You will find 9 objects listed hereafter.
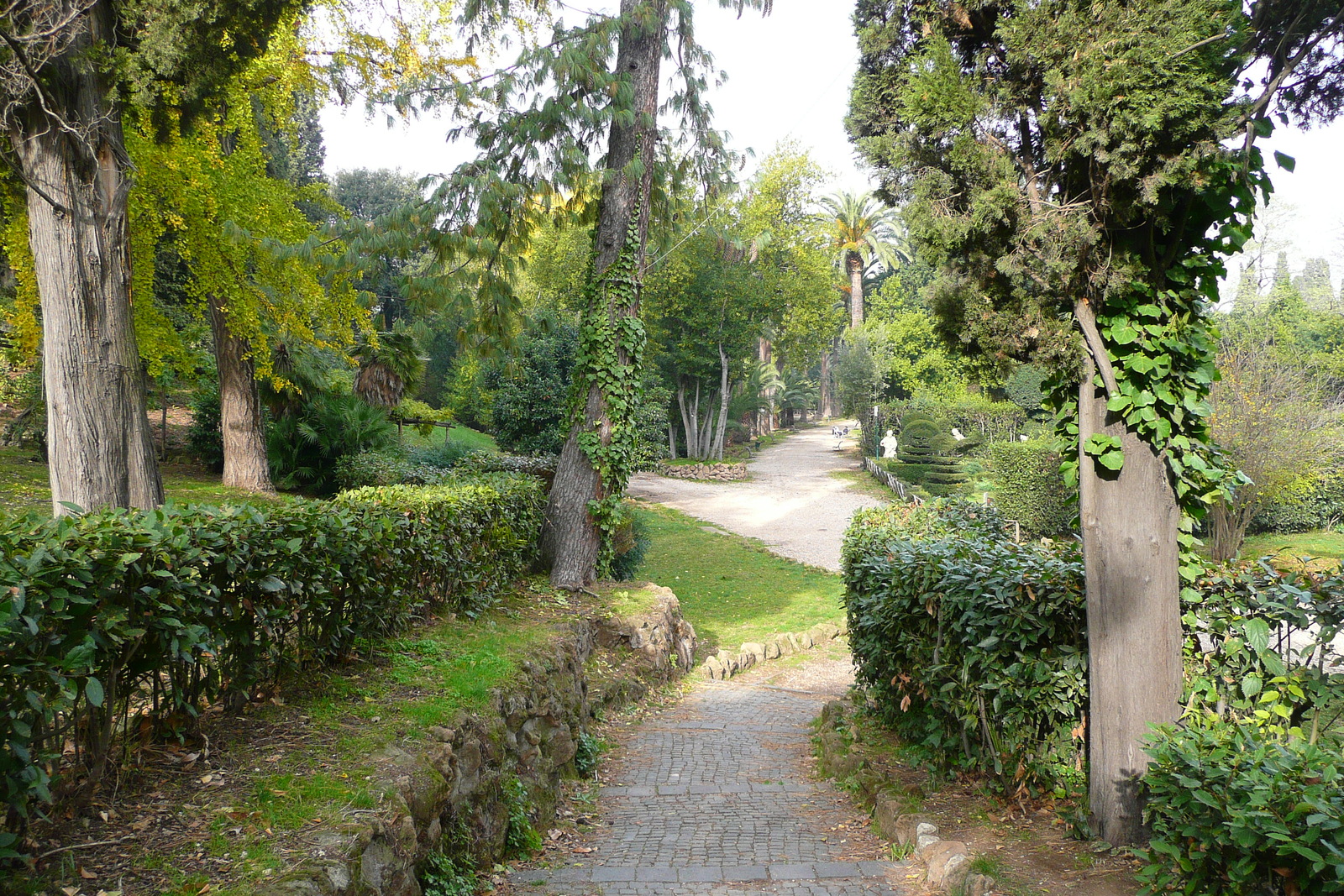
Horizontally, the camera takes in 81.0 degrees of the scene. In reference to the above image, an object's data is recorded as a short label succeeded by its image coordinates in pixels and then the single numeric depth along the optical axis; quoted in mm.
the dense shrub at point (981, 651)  4090
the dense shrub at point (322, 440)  15125
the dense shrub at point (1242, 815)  2385
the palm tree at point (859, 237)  48219
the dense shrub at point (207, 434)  15984
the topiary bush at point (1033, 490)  18547
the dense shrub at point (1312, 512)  20656
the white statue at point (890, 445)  30508
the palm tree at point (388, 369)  16922
